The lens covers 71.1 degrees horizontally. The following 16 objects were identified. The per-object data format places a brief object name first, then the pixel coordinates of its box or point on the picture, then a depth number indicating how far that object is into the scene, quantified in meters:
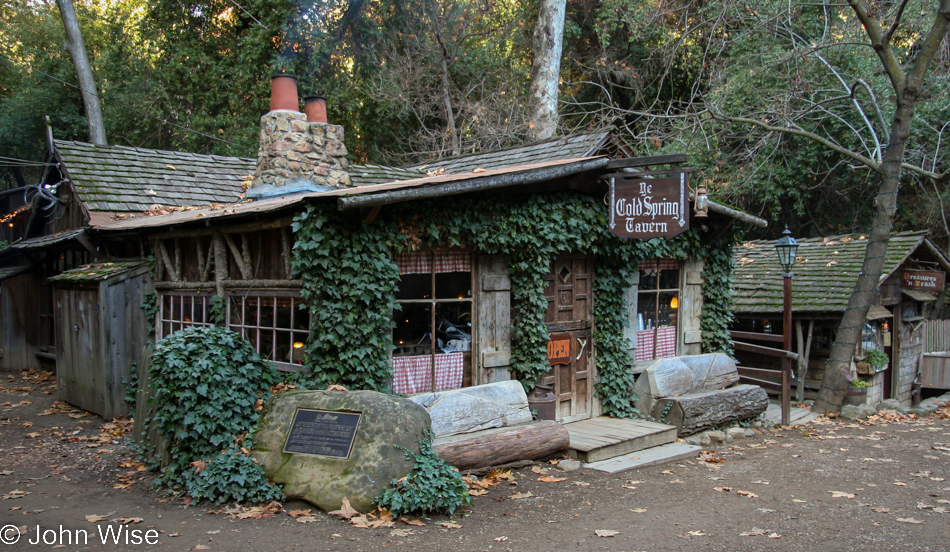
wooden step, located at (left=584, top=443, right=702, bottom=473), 7.65
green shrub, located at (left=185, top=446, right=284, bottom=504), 5.89
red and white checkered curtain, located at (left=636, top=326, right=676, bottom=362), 10.17
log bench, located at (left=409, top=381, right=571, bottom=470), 6.83
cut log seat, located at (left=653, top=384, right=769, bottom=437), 9.21
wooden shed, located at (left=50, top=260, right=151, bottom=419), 9.38
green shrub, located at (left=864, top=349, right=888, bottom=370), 13.72
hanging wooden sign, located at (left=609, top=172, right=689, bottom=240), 7.95
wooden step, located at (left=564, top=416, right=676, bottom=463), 7.85
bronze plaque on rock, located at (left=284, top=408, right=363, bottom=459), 6.00
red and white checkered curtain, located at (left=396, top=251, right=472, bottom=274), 7.57
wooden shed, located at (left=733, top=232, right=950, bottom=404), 13.77
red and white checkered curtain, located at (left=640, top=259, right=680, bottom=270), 10.09
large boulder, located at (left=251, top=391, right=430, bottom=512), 5.79
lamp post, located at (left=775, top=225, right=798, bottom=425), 10.51
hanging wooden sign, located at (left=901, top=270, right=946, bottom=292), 14.60
